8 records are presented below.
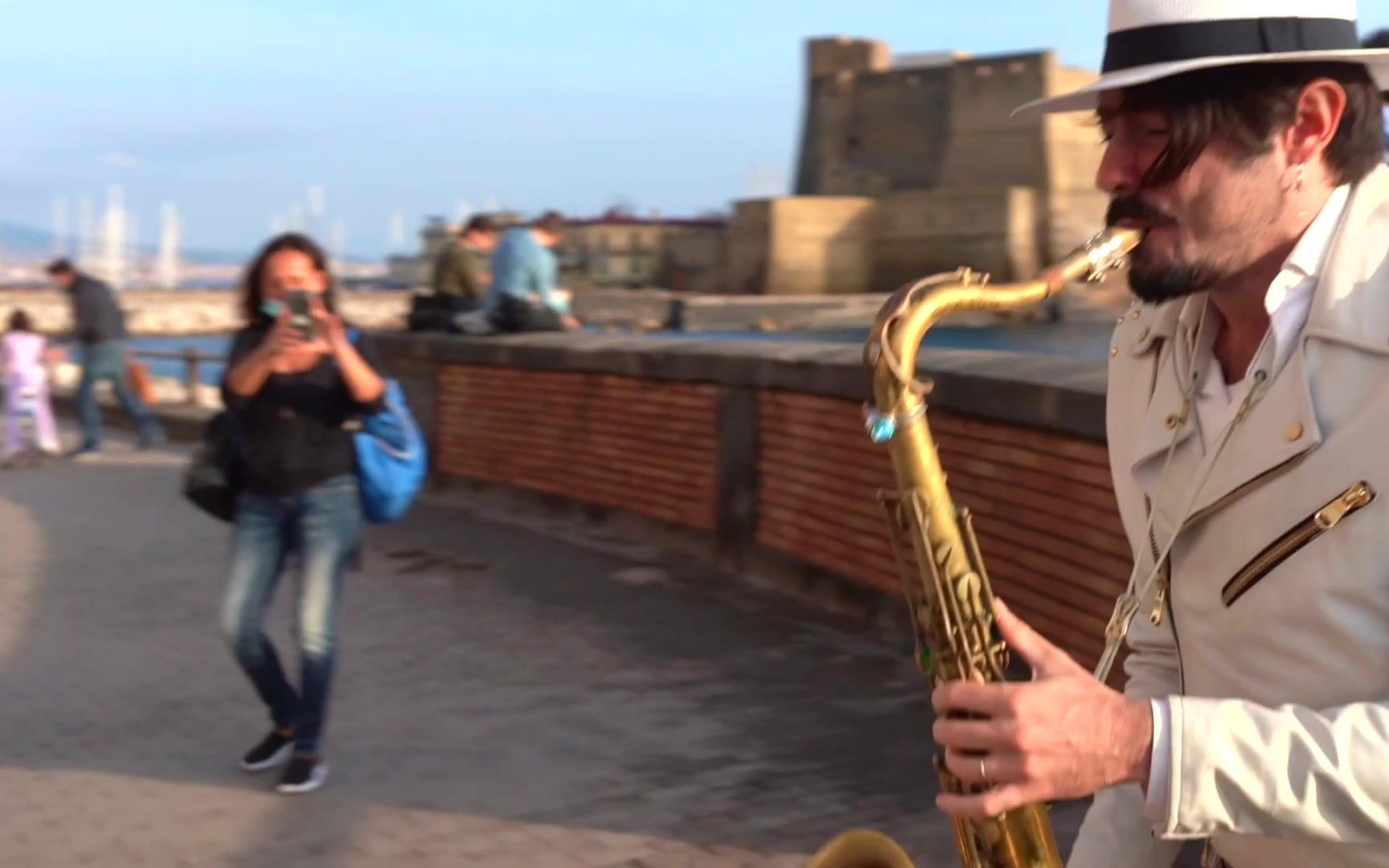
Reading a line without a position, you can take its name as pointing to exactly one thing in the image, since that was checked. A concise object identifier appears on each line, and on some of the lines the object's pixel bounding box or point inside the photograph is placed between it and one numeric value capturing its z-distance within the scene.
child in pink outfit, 16.03
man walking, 16.06
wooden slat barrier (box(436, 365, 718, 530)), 9.38
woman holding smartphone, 5.91
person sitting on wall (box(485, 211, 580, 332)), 11.48
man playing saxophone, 1.72
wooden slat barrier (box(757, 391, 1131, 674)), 5.92
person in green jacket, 12.70
